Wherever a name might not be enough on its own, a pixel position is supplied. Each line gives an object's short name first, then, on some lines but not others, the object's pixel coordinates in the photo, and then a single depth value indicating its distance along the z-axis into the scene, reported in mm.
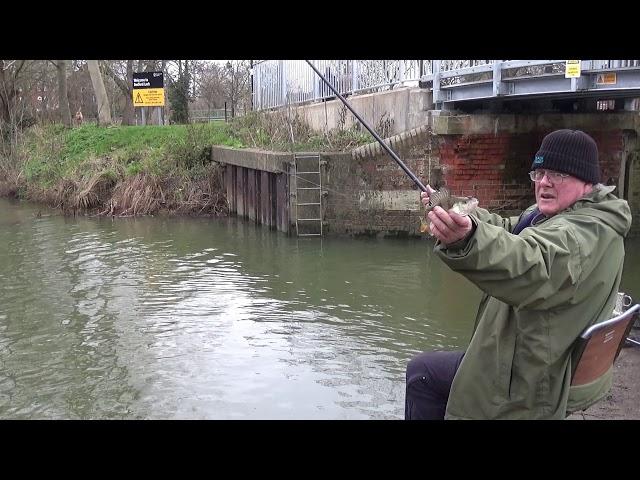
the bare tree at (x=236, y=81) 36500
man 2414
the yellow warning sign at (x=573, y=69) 9891
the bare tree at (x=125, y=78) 34528
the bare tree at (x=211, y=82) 45047
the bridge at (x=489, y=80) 10133
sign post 25984
